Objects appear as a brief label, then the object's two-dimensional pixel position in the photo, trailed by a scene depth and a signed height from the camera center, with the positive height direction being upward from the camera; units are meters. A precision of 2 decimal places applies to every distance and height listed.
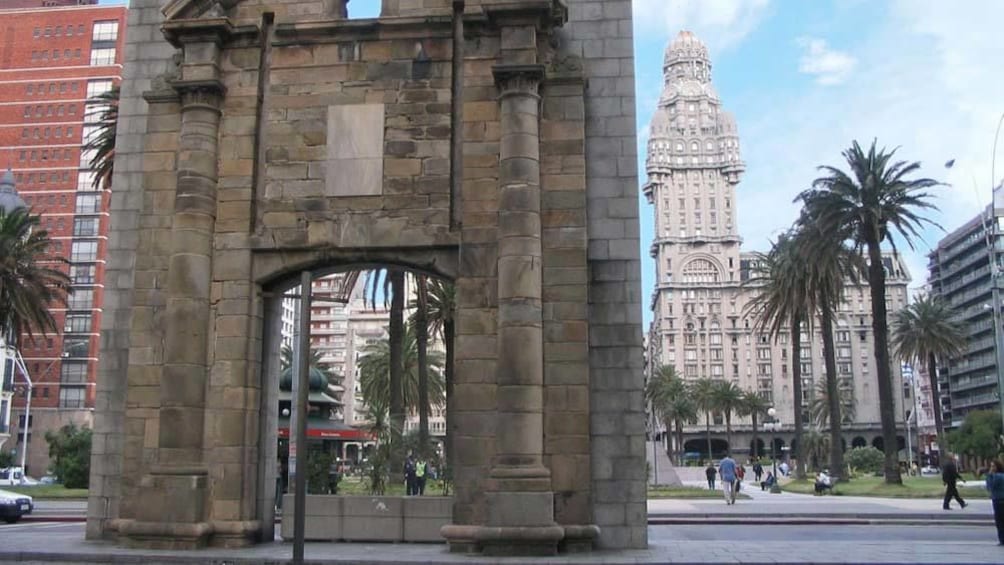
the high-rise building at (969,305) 125.06 +18.11
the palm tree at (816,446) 98.56 -0.78
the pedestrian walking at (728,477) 35.75 -1.44
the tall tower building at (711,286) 161.25 +27.43
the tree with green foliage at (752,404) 125.87 +4.74
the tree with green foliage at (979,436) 72.00 +0.16
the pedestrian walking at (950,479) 29.27 -1.27
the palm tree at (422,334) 39.06 +4.69
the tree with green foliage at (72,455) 50.06 -0.75
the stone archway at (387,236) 15.78 +3.61
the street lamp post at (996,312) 38.56 +5.41
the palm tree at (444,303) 41.63 +6.18
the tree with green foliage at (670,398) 126.00 +5.56
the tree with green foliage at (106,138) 38.25 +12.40
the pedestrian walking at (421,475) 28.83 -1.08
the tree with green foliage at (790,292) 51.44 +8.53
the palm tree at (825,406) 124.21 +4.58
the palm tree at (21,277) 43.72 +7.82
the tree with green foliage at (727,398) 128.88 +5.58
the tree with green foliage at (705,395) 131.38 +6.11
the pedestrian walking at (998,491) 17.86 -1.02
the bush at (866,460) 84.81 -1.94
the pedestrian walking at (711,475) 51.74 -1.95
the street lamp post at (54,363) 98.43 +8.44
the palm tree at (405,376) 60.19 +4.44
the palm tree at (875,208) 42.16 +10.52
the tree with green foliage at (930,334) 76.69 +8.51
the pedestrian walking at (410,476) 27.44 -1.03
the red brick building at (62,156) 101.00 +32.16
